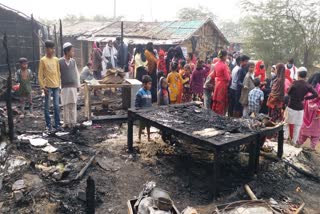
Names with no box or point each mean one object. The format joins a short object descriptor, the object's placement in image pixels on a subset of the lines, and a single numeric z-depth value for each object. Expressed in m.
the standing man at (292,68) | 11.98
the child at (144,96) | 7.61
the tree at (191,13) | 37.83
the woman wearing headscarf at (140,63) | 11.02
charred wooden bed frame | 4.99
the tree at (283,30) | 19.67
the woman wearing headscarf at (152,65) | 10.80
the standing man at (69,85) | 7.96
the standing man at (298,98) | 7.23
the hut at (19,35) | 16.17
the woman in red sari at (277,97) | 7.76
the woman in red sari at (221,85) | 8.36
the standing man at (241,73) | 8.29
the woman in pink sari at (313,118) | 7.90
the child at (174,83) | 9.10
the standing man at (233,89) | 8.44
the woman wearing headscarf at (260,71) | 10.54
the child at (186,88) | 10.10
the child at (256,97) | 7.70
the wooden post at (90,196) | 3.81
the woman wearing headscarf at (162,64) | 12.29
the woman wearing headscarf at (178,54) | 12.45
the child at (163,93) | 8.31
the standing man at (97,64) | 13.97
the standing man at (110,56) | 14.82
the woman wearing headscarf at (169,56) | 12.54
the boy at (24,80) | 9.10
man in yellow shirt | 7.56
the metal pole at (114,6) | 56.04
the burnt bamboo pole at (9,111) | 6.08
